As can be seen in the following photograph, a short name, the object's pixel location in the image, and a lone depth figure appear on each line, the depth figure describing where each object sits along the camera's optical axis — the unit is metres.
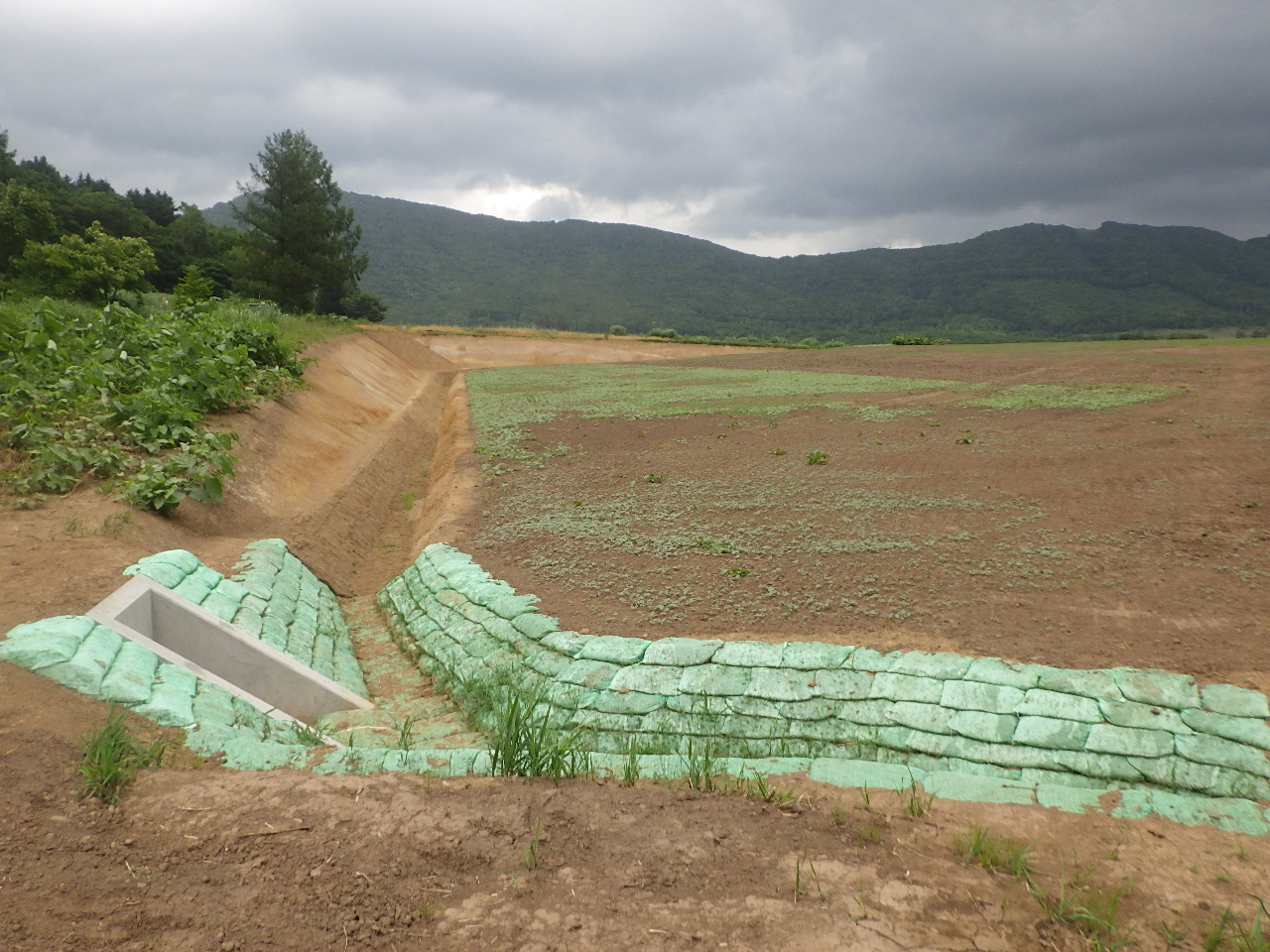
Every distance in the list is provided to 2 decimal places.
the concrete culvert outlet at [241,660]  5.98
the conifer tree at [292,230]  40.41
